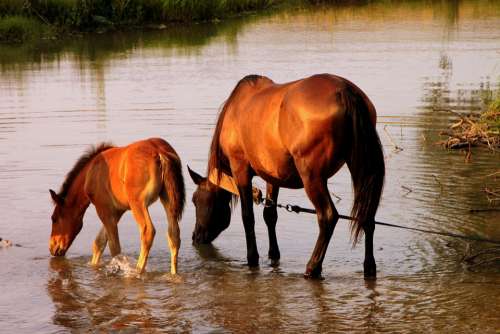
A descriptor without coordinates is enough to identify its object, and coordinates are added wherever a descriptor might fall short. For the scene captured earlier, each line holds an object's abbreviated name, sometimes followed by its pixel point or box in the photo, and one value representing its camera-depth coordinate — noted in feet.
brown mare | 48.27
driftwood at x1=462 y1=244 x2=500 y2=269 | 51.15
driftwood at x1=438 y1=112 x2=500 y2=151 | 75.57
